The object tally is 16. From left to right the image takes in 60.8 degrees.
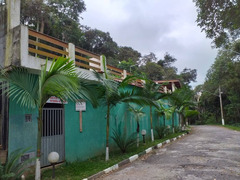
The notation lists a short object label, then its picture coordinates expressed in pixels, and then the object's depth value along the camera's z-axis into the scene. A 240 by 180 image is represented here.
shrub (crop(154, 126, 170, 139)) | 11.93
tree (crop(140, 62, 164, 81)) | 32.25
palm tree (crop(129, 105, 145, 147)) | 9.49
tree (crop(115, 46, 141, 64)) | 32.66
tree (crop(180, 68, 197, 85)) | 41.84
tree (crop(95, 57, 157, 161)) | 6.43
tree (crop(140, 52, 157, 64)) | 36.15
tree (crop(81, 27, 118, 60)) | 29.55
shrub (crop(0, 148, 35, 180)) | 4.16
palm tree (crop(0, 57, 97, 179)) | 3.98
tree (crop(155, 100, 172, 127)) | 12.09
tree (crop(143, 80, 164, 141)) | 10.32
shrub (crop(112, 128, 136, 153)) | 7.80
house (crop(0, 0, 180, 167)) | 5.19
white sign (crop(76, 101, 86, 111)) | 7.18
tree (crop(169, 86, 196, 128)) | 13.54
